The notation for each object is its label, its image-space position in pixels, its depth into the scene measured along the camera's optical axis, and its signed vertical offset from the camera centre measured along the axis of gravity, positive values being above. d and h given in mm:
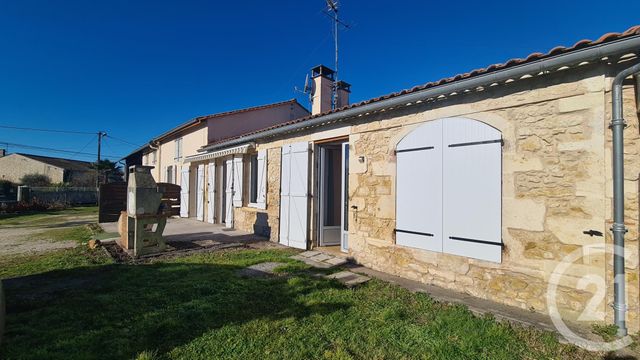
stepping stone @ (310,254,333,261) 6832 -1719
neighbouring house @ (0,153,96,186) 37469 +1369
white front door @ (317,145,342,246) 8117 -327
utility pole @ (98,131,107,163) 37747 +5810
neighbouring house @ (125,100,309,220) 14586 +2534
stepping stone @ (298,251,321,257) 7248 -1728
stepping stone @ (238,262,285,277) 5703 -1730
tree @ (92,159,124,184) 35375 +1525
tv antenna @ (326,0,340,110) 12648 +6500
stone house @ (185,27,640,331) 3688 +87
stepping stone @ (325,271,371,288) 5172 -1706
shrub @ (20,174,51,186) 35062 +107
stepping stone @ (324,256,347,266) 6484 -1712
